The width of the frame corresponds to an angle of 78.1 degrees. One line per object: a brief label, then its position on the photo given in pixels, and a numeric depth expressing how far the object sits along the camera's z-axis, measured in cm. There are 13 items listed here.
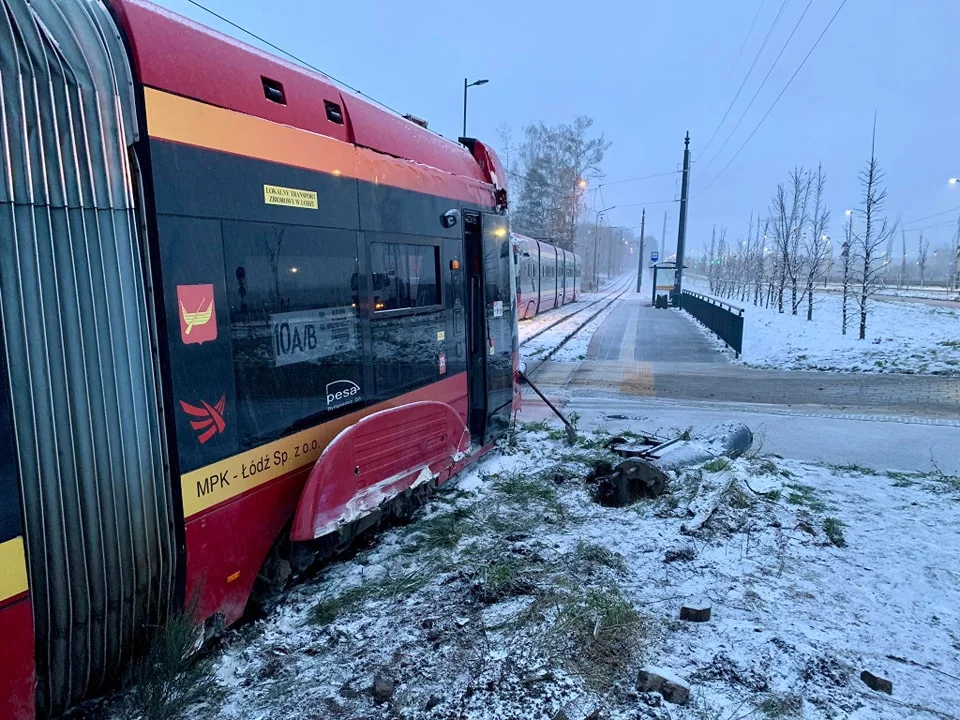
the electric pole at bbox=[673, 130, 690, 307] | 3247
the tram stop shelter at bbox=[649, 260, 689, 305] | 3277
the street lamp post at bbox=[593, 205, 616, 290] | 6650
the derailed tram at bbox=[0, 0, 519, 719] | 227
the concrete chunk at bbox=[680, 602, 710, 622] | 358
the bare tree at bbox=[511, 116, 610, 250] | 5050
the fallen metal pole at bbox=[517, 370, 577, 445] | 756
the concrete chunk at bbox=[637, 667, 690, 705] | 294
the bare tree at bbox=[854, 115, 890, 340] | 1741
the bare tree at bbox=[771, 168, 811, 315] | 2502
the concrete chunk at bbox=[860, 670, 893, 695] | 301
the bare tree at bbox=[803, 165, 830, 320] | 2292
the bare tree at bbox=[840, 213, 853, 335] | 1969
